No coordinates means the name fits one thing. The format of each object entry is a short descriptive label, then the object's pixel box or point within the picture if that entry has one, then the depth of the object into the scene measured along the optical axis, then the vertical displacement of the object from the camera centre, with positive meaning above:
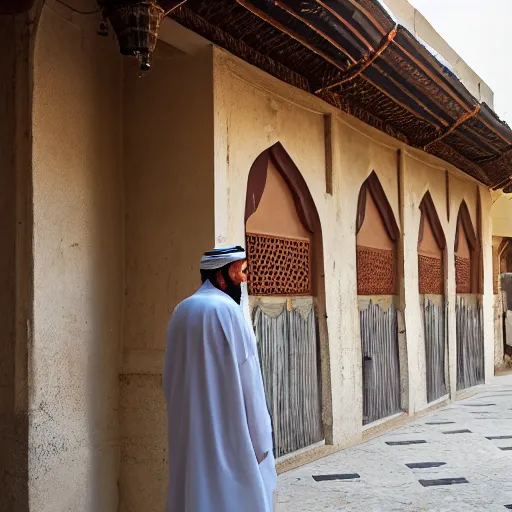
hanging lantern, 3.86 +1.40
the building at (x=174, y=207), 3.88 +0.71
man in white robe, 3.35 -0.38
